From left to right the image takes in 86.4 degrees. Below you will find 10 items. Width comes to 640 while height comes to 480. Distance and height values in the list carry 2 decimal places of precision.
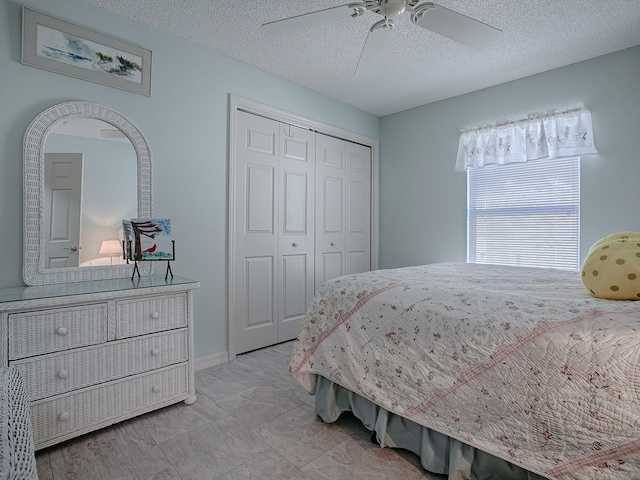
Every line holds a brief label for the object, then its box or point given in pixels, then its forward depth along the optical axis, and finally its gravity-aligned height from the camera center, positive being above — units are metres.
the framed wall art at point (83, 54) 1.95 +1.15
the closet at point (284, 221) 2.96 +0.19
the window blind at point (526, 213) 2.91 +0.27
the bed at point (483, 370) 1.05 -0.50
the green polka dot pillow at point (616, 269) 1.34 -0.11
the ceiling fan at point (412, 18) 1.62 +1.10
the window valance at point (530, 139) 2.79 +0.93
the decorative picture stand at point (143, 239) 2.13 +0.00
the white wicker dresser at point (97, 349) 1.59 -0.57
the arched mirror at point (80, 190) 1.94 +0.30
